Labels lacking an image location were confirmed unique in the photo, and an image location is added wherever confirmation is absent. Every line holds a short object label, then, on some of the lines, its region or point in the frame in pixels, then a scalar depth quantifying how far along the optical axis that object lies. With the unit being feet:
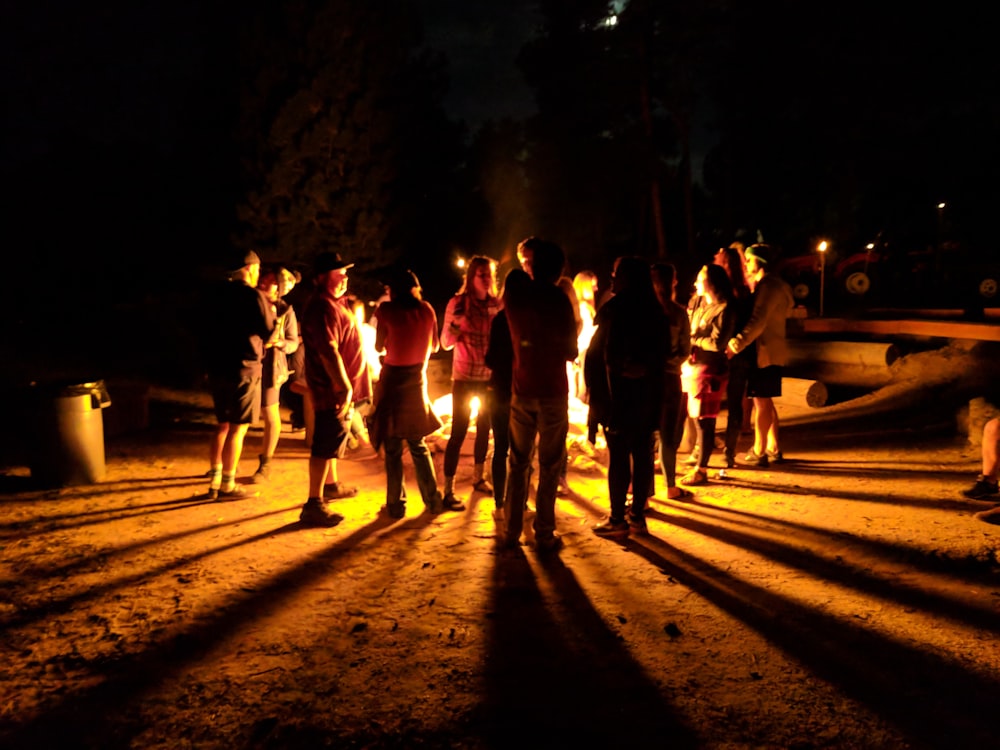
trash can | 21.07
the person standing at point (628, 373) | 16.15
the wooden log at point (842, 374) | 38.09
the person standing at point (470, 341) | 19.35
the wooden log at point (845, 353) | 38.40
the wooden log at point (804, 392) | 34.60
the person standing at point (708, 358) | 20.77
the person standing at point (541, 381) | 15.43
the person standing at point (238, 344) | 19.48
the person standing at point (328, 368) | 17.08
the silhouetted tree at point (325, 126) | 45.50
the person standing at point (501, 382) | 16.65
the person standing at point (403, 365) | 17.67
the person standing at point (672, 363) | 18.57
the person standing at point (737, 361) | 22.48
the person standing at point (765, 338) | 22.04
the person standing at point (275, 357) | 21.79
